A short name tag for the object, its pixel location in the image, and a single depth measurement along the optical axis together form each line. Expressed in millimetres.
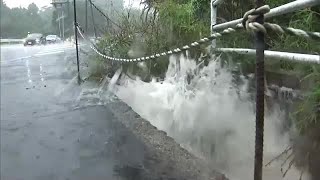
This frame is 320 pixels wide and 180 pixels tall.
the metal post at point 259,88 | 2518
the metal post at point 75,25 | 9992
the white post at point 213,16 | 4906
